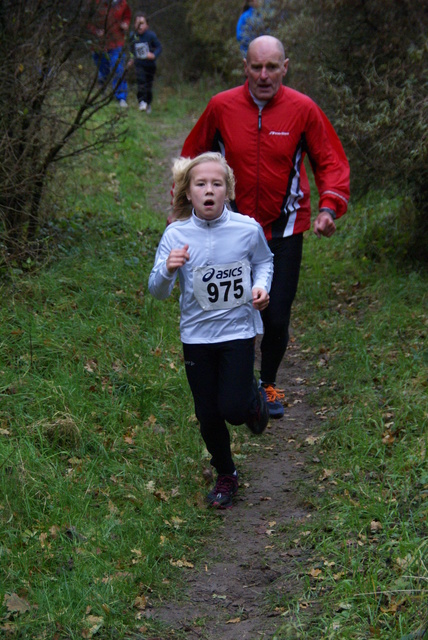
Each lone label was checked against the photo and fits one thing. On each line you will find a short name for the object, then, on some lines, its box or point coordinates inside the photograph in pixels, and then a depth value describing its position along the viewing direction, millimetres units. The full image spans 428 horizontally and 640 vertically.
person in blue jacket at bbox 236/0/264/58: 26808
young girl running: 8695
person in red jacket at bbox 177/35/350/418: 10703
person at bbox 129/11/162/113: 33031
